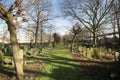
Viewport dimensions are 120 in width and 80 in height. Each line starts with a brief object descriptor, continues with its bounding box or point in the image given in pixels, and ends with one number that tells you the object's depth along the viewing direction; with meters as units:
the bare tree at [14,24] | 3.92
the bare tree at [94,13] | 14.00
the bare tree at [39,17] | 16.76
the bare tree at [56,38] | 20.23
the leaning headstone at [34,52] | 8.43
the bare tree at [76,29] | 11.10
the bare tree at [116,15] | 13.07
